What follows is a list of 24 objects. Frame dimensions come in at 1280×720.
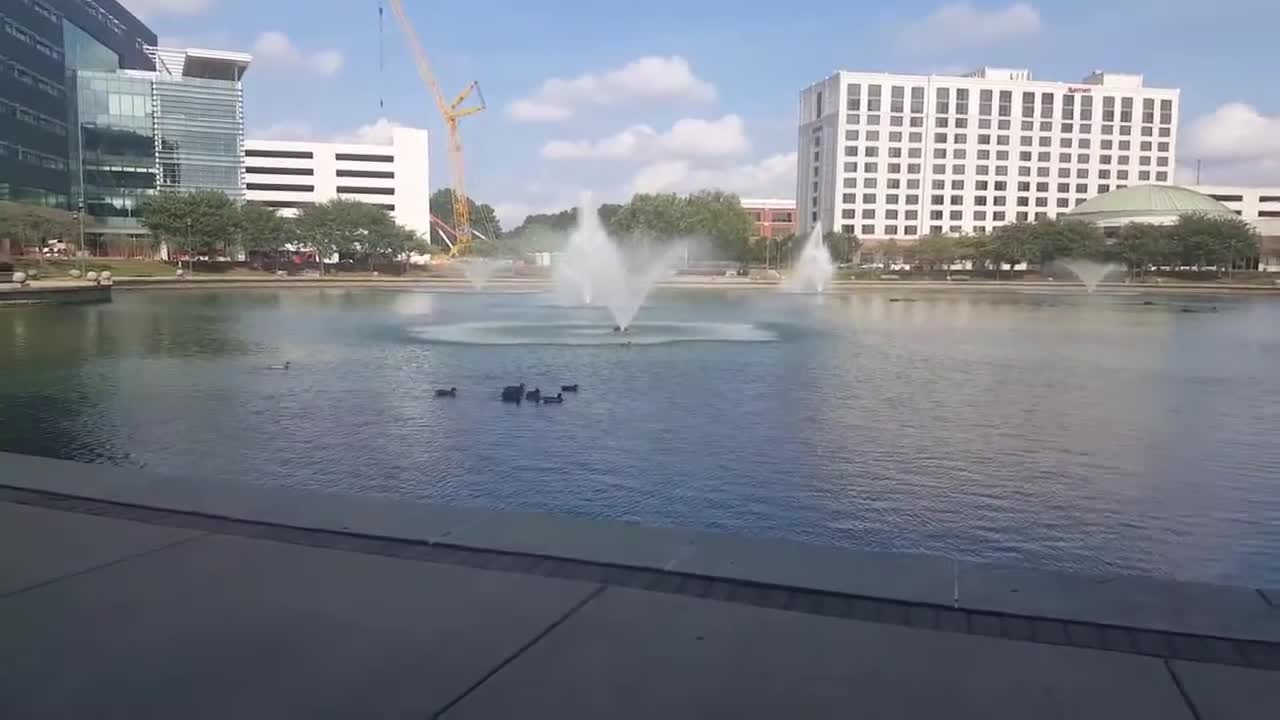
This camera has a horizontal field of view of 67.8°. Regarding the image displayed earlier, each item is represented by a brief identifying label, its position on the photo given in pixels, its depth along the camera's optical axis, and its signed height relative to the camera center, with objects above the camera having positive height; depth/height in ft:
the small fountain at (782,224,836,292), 248.73 +3.82
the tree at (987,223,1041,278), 329.72 +14.56
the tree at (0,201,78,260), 223.20 +11.50
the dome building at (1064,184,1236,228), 387.55 +34.94
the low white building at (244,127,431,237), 414.21 +45.55
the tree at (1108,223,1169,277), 312.71 +13.93
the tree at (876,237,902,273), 378.94 +12.73
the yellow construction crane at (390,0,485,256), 458.50 +64.74
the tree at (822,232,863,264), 393.91 +16.01
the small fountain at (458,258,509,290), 268.02 +3.63
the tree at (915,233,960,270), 358.02 +13.12
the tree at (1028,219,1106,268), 328.49 +15.68
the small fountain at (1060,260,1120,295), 319.47 +6.15
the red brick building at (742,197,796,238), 551.18 +41.40
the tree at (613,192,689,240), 340.80 +22.95
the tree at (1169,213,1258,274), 309.42 +15.45
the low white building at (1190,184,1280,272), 474.90 +45.62
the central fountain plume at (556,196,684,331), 111.55 +0.73
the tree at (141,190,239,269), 263.08 +15.62
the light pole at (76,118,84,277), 321.11 +44.16
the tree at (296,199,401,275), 297.53 +15.26
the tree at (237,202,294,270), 279.08 +14.25
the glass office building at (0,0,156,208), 276.82 +57.59
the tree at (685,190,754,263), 345.31 +22.15
